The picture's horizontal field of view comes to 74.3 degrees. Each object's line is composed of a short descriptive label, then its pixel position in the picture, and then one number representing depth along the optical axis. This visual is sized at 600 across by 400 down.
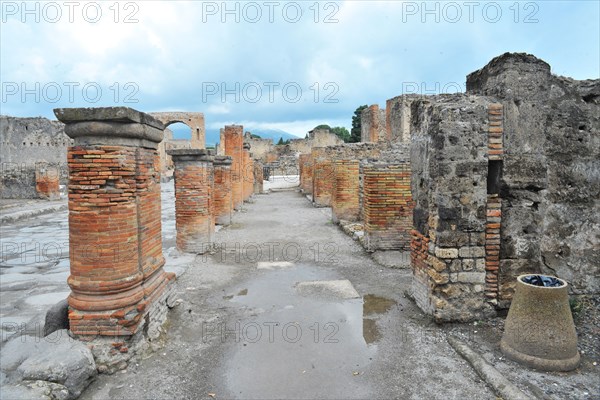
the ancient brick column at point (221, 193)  11.65
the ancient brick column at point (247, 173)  17.88
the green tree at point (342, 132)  57.94
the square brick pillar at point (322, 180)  15.42
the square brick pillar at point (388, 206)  7.64
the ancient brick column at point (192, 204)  7.98
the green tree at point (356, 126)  42.59
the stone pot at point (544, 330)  3.37
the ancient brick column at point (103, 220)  3.64
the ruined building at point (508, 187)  4.30
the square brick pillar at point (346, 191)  11.59
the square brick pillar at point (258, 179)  23.27
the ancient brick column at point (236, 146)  15.79
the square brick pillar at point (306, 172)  20.53
